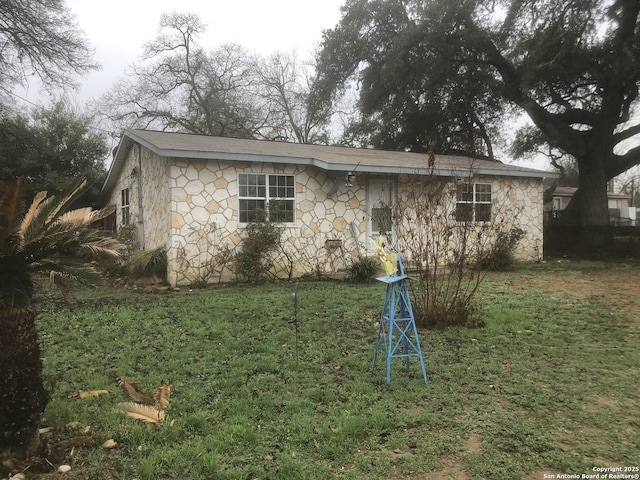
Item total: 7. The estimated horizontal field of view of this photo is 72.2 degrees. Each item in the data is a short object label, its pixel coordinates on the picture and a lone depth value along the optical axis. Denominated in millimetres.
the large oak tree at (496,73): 15195
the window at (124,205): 14696
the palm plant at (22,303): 2775
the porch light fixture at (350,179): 11389
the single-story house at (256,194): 10023
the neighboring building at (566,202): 26108
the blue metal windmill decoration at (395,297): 4184
